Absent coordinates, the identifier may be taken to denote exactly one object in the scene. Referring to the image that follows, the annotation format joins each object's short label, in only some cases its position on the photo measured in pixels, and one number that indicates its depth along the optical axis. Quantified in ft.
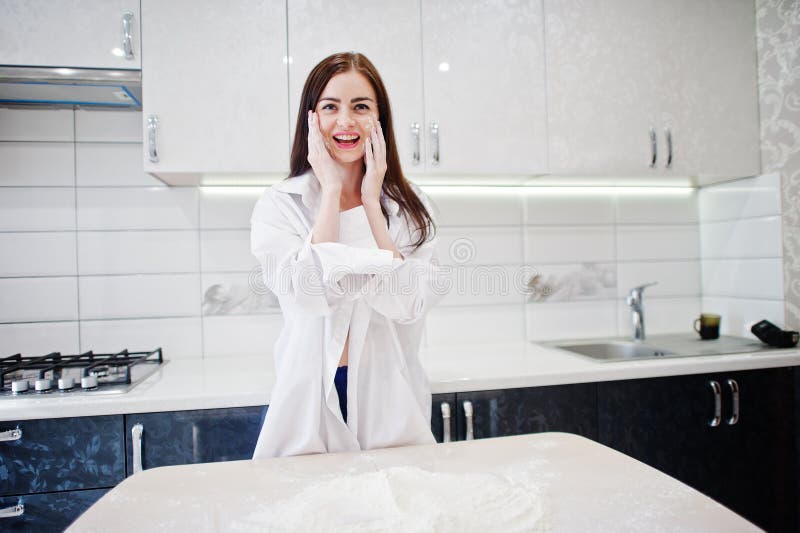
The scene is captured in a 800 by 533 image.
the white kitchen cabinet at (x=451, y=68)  5.35
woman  3.35
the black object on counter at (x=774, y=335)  5.87
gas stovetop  4.39
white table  1.94
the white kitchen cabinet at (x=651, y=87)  5.83
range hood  5.03
